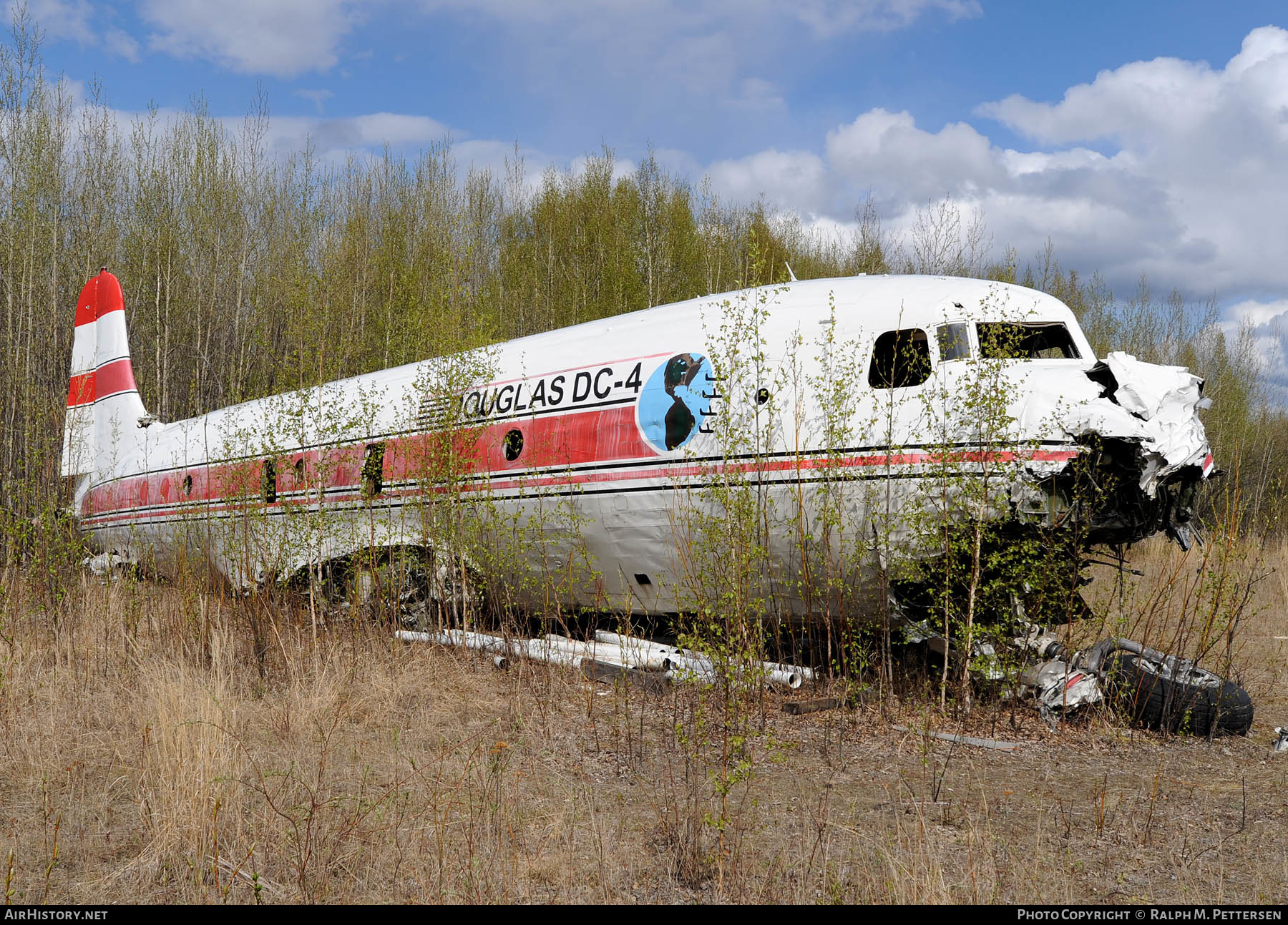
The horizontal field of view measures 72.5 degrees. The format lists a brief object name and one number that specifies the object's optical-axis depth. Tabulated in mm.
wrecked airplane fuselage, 7914
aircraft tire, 8219
